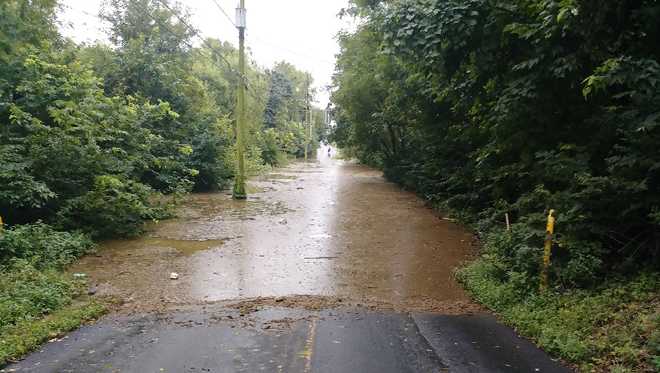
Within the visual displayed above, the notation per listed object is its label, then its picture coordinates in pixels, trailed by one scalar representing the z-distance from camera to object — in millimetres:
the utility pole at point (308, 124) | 66438
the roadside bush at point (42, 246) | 7857
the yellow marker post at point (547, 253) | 6342
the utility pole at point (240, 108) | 18719
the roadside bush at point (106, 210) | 10617
